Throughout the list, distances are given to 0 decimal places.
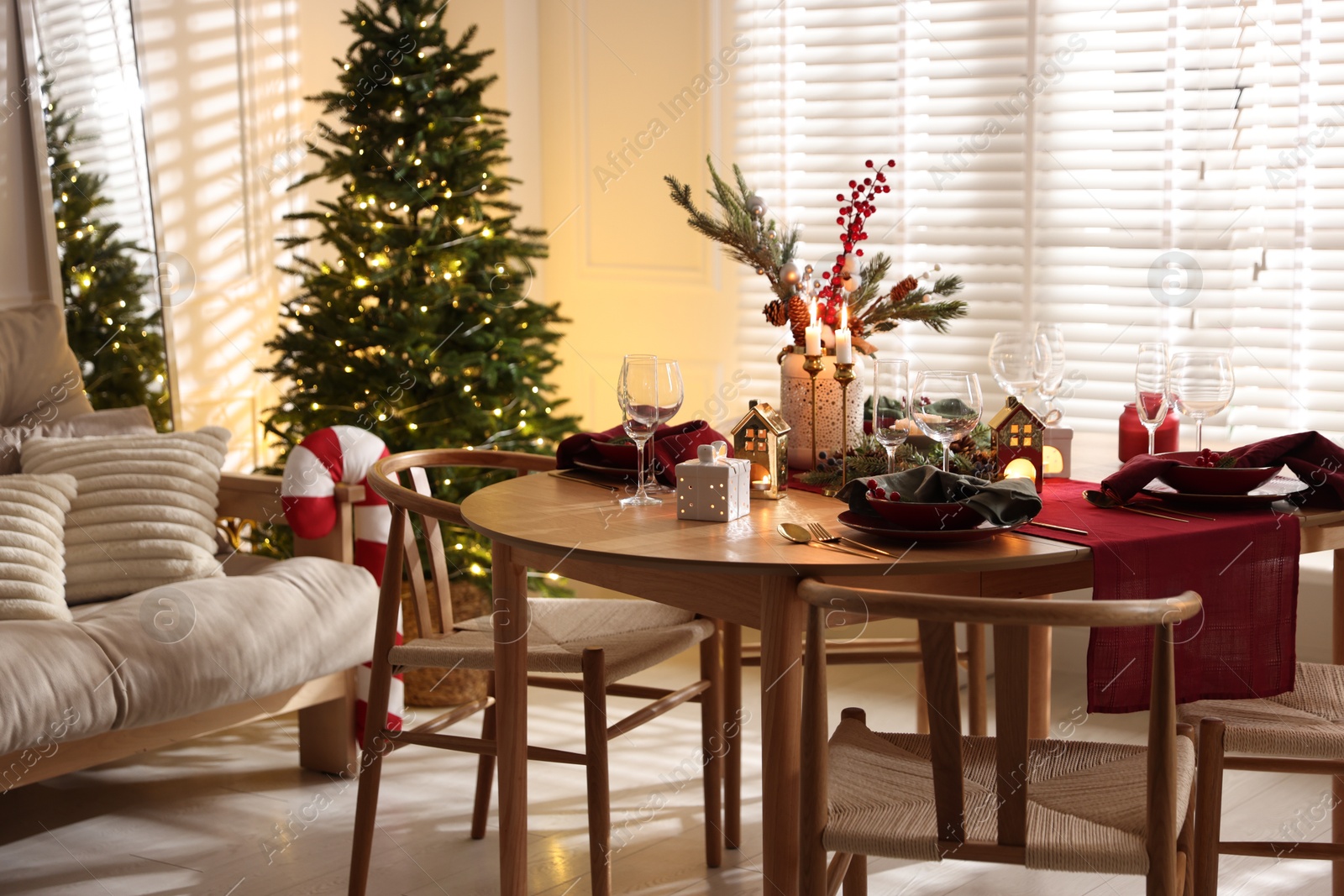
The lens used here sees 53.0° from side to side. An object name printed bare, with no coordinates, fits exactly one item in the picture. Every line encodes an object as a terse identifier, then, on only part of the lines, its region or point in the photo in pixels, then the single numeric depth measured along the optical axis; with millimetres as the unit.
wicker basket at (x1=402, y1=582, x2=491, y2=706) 3473
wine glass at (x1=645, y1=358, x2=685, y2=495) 2072
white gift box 1961
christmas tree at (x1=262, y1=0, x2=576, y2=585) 3385
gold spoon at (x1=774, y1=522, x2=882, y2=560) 1796
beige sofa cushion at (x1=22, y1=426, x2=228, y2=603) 2855
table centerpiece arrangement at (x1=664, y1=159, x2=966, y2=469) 2225
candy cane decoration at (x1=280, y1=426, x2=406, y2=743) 2943
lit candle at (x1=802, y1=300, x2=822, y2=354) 2205
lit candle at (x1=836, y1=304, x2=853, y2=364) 2145
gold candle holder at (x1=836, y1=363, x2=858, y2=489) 2131
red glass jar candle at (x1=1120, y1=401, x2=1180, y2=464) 2328
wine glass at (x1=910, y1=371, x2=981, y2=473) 1935
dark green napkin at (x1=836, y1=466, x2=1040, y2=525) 1770
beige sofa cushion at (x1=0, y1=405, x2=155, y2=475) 3045
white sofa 2436
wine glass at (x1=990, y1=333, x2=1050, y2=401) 2324
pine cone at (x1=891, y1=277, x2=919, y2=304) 2225
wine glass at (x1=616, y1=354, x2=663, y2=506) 2064
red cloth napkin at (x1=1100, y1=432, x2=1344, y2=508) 1946
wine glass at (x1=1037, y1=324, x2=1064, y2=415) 2355
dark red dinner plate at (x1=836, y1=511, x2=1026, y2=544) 1742
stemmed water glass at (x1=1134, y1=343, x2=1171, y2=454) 2256
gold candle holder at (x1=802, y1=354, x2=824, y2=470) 2211
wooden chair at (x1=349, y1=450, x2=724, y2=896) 2154
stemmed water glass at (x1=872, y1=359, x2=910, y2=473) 2018
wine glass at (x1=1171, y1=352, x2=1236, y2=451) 2176
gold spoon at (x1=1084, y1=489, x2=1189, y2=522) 1960
